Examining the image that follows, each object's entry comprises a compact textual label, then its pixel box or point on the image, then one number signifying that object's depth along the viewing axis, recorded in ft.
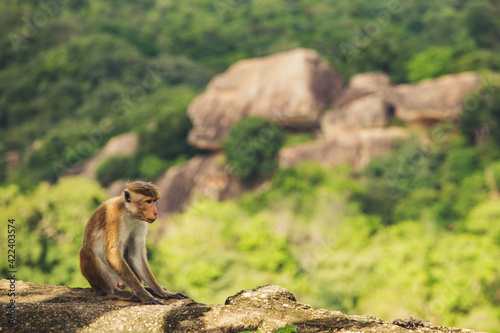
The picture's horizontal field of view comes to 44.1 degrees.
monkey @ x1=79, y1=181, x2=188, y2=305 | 21.03
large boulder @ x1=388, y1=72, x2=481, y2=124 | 186.80
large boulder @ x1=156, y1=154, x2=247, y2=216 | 190.70
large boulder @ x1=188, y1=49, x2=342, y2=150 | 200.13
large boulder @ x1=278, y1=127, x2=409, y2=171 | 187.73
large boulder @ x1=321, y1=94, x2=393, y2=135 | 190.80
